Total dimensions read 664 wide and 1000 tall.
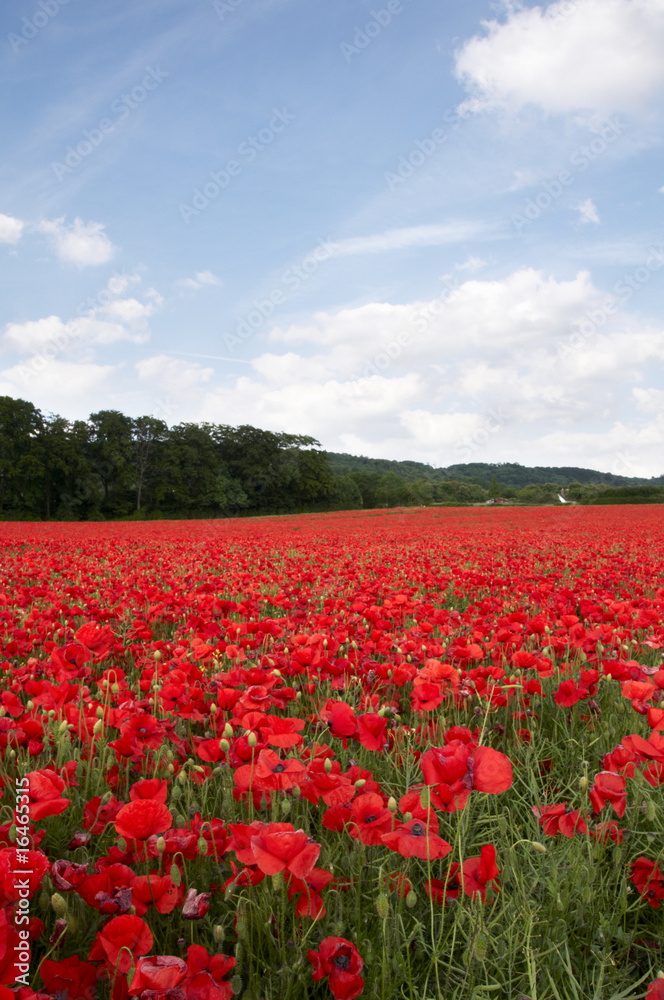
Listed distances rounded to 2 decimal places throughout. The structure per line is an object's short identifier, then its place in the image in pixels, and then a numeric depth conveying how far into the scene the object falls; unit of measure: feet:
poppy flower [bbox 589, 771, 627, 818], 4.25
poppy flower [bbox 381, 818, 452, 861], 3.23
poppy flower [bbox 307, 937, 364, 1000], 3.21
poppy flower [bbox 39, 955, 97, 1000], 3.19
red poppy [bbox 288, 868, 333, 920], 3.48
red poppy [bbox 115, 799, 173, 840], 3.65
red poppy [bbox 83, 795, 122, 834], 4.78
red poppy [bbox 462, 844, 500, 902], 3.49
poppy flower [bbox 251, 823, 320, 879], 3.09
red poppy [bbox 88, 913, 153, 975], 3.04
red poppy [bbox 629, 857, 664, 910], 4.38
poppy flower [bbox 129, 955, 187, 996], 2.64
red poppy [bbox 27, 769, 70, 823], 3.69
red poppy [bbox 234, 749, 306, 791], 4.07
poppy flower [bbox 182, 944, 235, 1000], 2.93
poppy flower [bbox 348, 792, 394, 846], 3.85
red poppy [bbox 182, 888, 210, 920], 3.35
